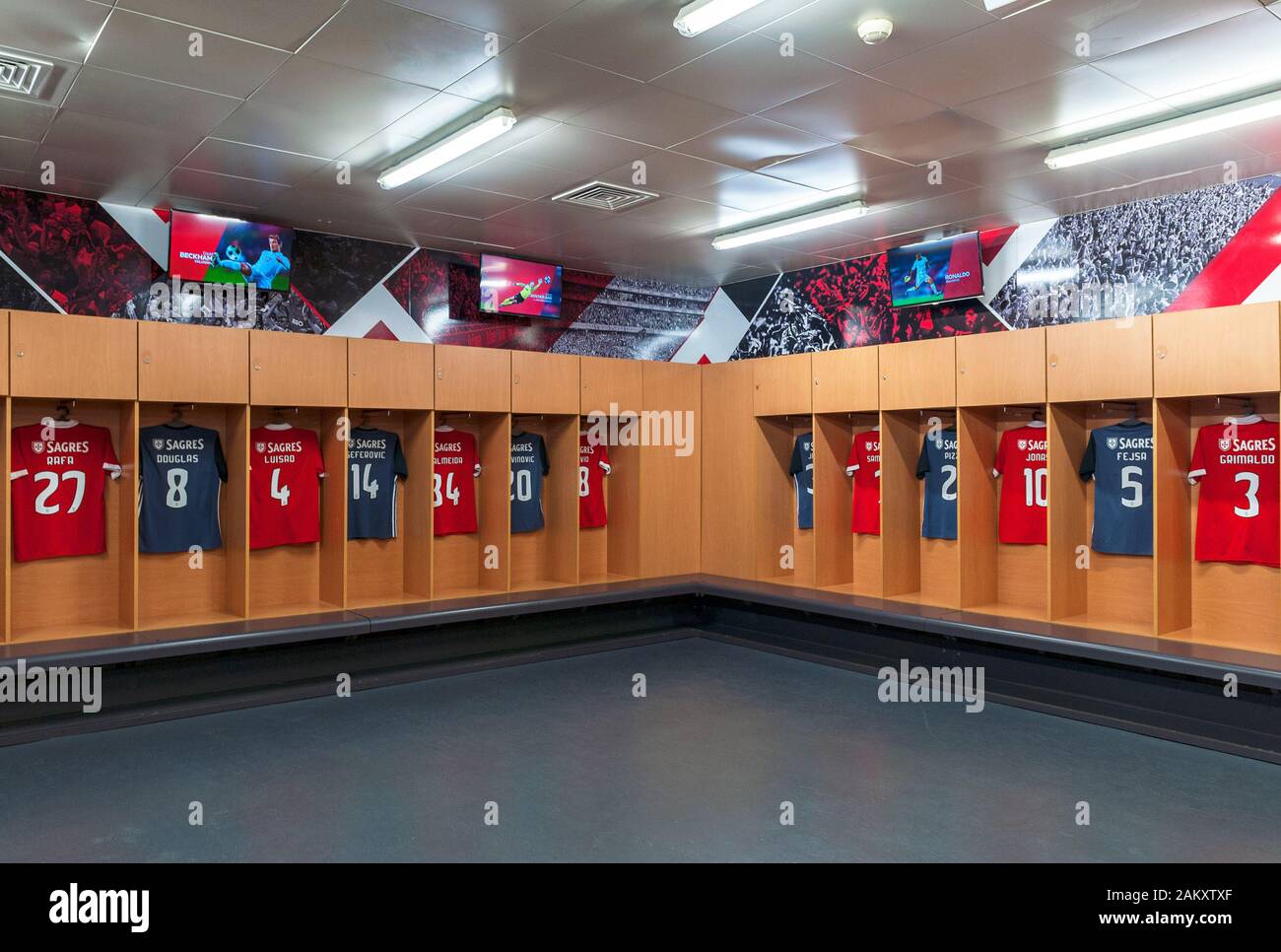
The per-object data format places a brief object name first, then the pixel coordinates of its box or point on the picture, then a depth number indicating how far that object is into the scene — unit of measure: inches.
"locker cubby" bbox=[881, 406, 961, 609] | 261.6
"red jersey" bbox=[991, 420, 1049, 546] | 240.2
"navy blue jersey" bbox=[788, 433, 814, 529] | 297.1
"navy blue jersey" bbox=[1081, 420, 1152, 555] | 220.5
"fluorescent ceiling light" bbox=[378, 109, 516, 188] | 170.4
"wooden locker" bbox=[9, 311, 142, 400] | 193.6
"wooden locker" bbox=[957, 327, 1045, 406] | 226.7
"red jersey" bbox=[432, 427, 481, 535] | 266.8
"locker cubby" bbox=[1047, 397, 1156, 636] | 224.2
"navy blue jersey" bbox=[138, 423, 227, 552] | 219.9
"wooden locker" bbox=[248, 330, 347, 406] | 225.5
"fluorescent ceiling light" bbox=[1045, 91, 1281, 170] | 163.5
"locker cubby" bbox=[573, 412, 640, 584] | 300.4
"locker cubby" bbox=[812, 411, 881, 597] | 279.7
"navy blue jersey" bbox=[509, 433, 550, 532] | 284.2
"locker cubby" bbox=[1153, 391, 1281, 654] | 202.7
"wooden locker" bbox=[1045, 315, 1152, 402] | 207.2
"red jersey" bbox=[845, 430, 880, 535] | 275.6
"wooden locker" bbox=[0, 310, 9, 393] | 190.9
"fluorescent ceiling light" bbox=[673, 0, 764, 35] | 128.8
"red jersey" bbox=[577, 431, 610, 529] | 298.6
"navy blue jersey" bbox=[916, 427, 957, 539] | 257.4
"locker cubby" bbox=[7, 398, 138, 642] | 207.8
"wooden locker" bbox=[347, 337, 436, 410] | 241.0
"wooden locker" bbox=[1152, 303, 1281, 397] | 187.0
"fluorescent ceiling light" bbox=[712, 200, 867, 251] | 235.0
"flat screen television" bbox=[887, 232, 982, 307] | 259.8
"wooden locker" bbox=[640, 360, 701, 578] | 303.0
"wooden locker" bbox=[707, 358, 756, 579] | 301.7
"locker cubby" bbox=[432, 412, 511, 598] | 269.0
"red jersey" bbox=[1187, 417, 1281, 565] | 199.5
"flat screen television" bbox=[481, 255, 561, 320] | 282.5
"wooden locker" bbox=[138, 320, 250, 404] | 209.8
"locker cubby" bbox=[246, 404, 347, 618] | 240.1
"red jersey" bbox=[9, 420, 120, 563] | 205.0
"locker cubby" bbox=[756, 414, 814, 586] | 299.4
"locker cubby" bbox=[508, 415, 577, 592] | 283.6
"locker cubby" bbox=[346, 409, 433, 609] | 253.3
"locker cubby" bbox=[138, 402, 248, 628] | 223.6
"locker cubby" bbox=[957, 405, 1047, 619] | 243.0
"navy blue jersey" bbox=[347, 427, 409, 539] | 252.5
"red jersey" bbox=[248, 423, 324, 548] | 236.5
